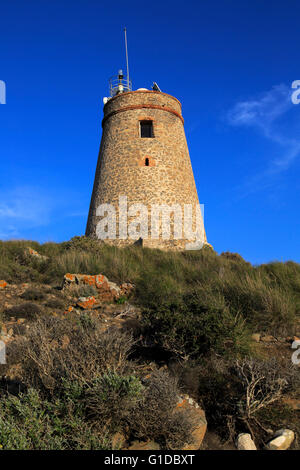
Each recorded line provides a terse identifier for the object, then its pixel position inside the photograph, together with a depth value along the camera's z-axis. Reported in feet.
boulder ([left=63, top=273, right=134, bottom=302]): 25.12
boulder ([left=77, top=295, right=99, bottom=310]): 22.26
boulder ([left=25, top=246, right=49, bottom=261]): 33.19
